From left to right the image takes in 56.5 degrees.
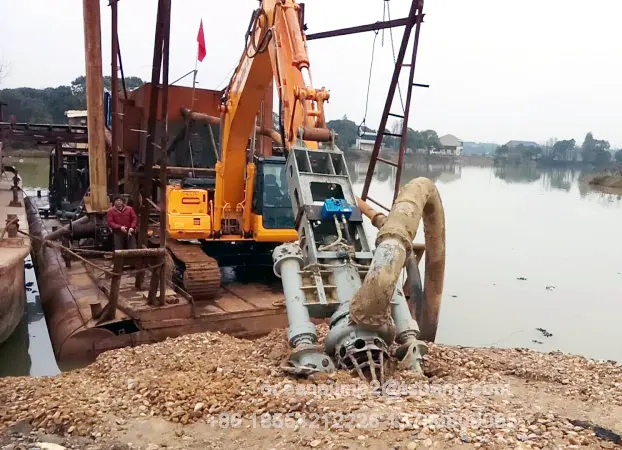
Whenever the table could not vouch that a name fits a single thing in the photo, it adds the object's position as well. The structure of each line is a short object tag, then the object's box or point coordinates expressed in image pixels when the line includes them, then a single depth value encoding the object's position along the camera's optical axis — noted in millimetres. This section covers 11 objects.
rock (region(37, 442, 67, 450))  3368
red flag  10859
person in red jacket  8586
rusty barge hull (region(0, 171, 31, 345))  7218
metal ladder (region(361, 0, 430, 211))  8500
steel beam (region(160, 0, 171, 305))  6883
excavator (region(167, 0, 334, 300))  6992
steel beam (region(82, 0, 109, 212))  10195
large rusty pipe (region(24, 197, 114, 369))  6586
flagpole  10203
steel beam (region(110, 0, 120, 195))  10070
